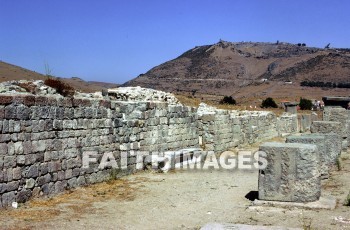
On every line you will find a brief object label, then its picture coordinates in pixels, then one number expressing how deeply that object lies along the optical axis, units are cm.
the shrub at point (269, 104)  4428
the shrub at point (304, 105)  4559
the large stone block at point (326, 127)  1411
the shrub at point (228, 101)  4548
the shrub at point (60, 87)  1100
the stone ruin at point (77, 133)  811
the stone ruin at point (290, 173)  787
